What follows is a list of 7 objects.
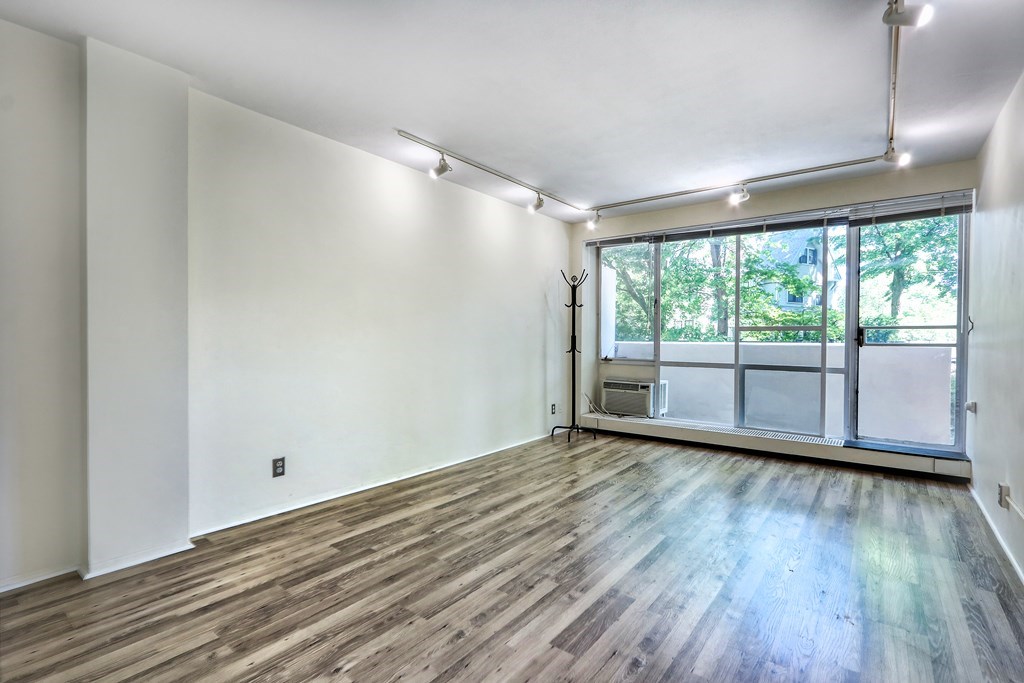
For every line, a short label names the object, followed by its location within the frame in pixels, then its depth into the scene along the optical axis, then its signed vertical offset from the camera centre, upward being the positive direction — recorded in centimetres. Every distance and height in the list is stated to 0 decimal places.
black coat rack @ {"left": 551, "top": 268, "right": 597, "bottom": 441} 580 +41
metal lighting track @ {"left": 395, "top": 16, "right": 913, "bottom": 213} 233 +147
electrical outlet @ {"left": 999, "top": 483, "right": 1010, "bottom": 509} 264 -88
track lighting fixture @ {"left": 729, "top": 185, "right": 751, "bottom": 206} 430 +135
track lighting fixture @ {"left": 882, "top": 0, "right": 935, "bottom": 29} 180 +130
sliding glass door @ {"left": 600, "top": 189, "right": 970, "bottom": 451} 416 +18
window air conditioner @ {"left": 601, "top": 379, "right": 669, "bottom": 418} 561 -72
